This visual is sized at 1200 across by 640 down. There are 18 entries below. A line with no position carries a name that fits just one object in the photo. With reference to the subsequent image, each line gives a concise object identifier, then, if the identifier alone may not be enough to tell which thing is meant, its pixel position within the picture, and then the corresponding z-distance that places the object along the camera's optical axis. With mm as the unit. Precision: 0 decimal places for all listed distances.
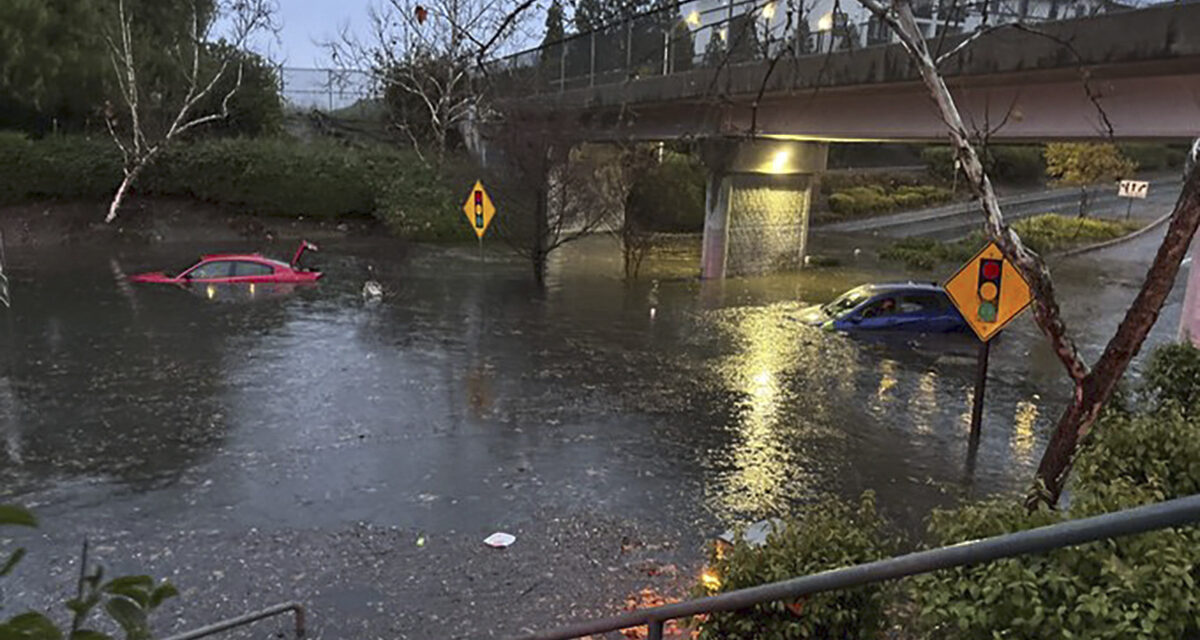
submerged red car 22562
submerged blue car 19672
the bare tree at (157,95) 32125
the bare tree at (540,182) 26109
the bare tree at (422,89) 37312
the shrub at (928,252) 35094
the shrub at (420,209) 36562
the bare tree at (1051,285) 5955
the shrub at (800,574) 4434
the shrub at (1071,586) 3045
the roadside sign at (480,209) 25844
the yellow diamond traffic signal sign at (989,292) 11148
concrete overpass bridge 14320
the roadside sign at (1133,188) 40438
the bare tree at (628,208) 29359
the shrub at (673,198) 43375
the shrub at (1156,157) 69312
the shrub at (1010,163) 61031
